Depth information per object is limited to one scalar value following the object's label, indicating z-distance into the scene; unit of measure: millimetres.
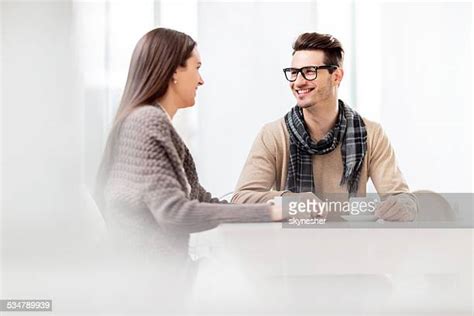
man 5082
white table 5085
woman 4974
